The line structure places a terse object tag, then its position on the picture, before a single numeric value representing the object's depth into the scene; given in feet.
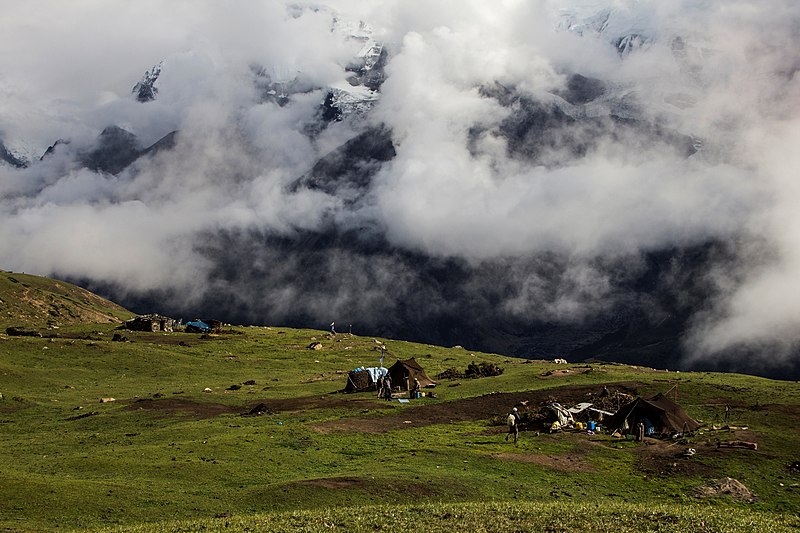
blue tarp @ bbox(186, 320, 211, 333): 566.27
